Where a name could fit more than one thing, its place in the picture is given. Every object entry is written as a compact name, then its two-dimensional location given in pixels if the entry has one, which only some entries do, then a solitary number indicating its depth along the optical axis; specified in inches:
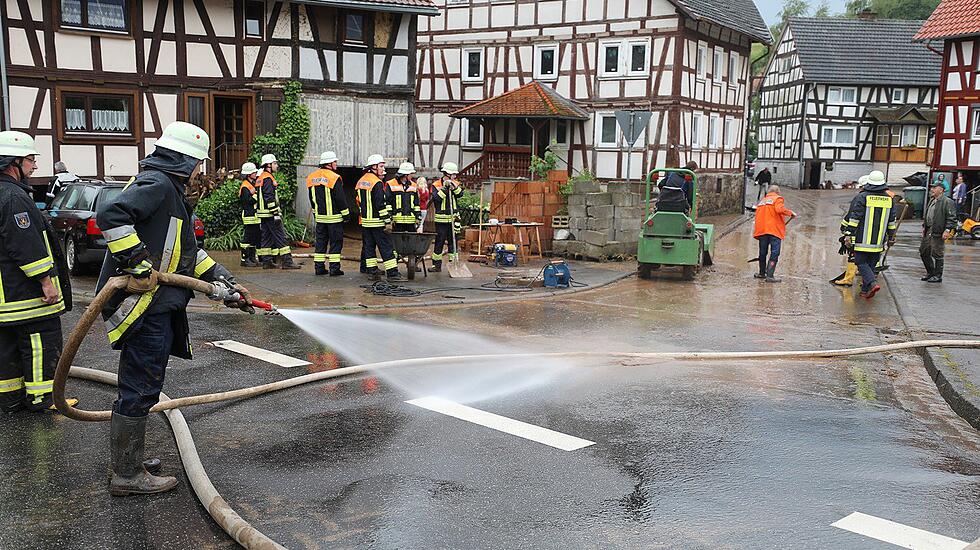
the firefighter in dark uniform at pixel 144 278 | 196.2
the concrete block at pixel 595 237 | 696.4
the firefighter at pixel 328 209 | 567.5
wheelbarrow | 531.5
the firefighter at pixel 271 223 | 602.5
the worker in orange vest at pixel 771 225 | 611.5
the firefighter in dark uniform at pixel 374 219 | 544.4
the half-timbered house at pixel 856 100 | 1998.0
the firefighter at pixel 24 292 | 257.0
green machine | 603.5
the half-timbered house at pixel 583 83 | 1174.3
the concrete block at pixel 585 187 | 696.4
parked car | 537.3
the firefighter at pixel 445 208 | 599.5
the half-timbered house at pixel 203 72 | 756.6
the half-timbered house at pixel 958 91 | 1158.3
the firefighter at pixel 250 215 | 601.0
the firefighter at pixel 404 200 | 556.7
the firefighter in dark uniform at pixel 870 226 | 538.6
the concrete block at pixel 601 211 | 690.2
